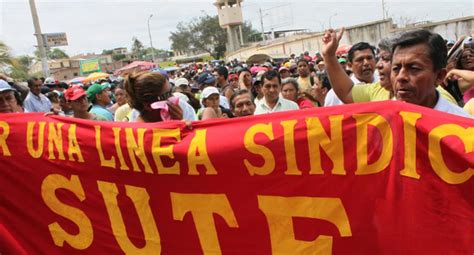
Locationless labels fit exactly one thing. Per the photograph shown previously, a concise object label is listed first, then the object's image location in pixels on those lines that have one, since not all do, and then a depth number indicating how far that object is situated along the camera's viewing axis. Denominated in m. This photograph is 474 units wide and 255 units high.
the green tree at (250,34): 78.62
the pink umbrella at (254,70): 10.77
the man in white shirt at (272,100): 4.29
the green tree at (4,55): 13.39
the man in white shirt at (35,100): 6.93
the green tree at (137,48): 92.76
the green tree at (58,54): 109.28
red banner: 1.71
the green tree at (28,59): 35.18
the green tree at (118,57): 90.75
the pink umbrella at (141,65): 24.12
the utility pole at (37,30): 16.30
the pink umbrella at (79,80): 23.99
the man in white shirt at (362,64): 3.91
